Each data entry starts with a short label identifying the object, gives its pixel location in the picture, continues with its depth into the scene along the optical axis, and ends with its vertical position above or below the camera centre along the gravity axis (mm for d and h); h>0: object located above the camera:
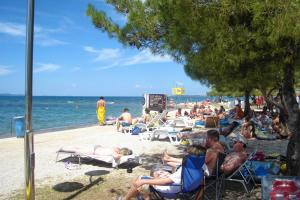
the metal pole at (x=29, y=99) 2795 -33
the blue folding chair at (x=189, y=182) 3028 -1056
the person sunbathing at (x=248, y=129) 8151 -1080
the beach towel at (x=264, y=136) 8009 -1282
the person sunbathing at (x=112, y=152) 4943 -1138
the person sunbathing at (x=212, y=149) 3450 -773
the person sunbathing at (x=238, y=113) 12834 -870
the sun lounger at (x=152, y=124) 9273 -1096
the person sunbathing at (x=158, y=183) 3038 -1079
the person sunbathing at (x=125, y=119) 10063 -946
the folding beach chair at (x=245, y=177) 3753 -1274
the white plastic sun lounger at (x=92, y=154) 4916 -1194
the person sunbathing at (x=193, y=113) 15114 -1076
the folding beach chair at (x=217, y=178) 3415 -1141
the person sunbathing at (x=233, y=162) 3590 -969
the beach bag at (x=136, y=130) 9140 -1269
